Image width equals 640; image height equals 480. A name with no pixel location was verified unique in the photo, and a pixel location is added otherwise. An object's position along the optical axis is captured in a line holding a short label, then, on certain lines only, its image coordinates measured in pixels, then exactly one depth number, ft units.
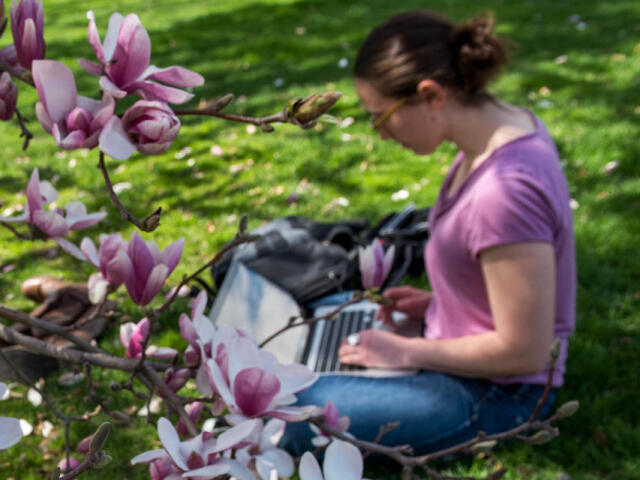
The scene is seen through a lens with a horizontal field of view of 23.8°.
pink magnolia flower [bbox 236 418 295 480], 5.10
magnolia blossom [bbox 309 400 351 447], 6.30
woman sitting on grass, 7.47
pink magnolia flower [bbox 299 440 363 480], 4.68
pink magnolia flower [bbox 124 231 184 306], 5.64
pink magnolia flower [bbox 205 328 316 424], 4.42
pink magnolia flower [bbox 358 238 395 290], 6.53
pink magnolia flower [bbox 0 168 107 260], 5.83
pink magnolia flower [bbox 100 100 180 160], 3.88
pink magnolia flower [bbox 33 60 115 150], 3.94
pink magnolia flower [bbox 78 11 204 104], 4.12
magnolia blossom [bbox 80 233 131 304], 5.71
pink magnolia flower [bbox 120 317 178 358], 6.03
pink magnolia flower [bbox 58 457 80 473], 7.66
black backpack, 9.29
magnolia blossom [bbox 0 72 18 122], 4.68
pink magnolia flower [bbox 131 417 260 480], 4.25
